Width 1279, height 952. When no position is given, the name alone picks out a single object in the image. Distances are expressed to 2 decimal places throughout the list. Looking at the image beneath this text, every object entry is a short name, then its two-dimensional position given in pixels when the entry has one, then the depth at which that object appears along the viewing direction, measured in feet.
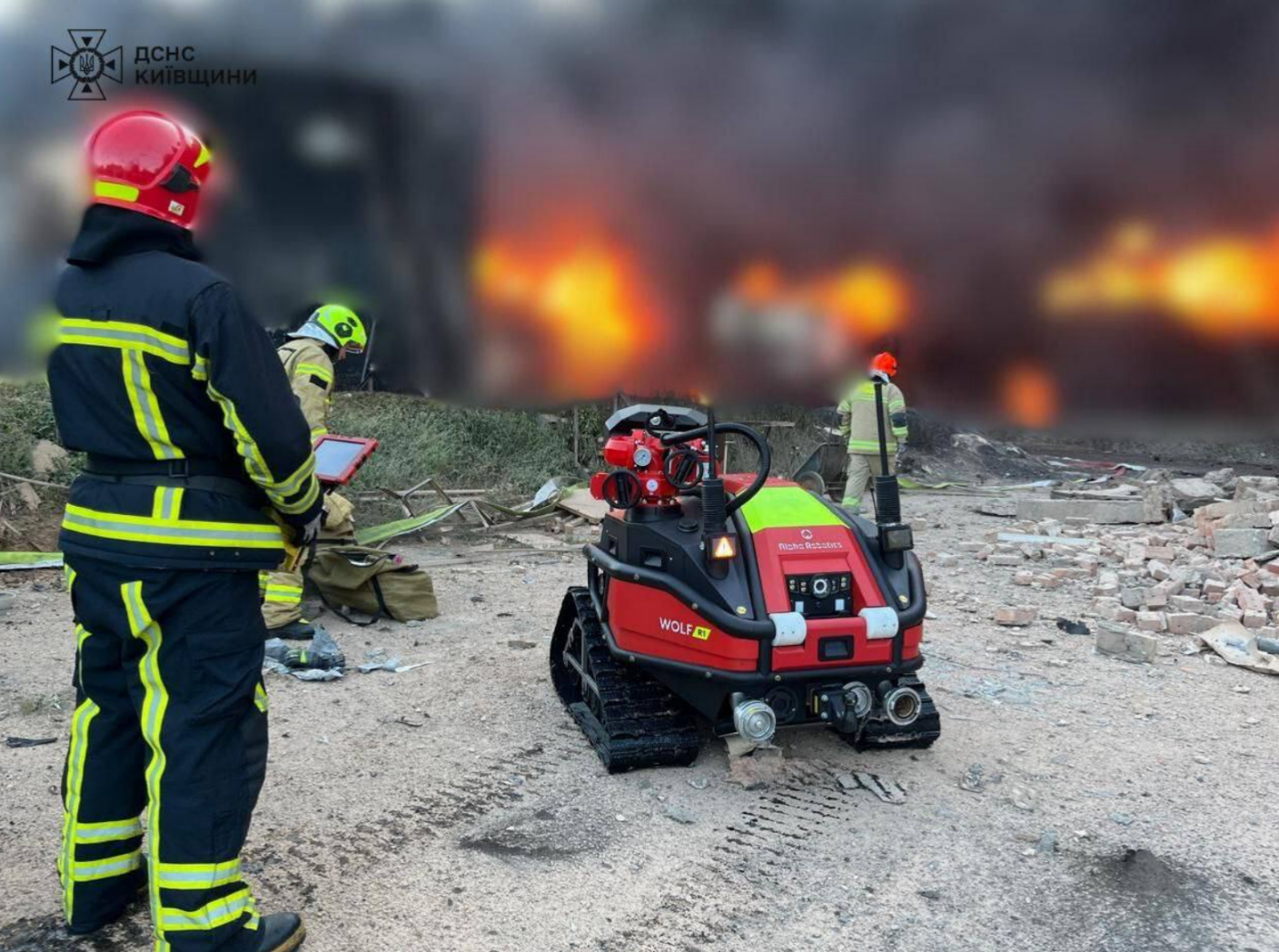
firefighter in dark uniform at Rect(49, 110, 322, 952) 7.10
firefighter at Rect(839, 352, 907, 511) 27.02
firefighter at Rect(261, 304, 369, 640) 16.99
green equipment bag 18.76
